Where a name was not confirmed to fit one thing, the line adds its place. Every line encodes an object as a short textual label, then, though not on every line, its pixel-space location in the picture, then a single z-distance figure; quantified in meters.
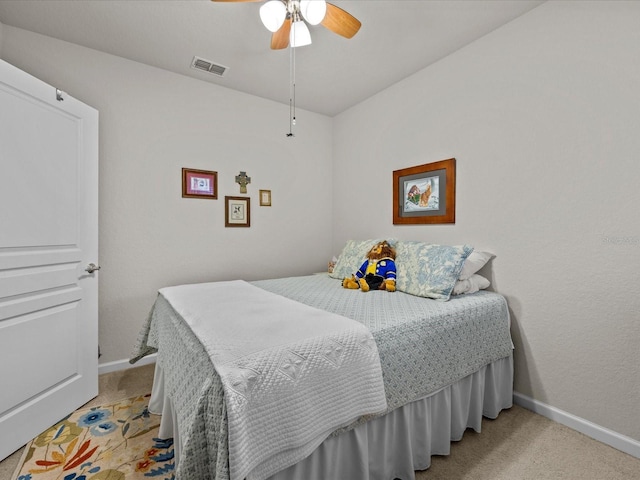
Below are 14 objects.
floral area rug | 1.47
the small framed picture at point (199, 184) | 2.78
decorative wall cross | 3.05
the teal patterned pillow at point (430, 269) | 1.96
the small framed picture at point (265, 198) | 3.21
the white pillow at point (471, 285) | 2.03
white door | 1.63
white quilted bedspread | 0.94
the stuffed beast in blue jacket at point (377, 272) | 2.22
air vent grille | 2.52
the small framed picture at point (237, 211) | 3.01
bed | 0.96
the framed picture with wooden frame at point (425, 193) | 2.44
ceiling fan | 1.56
